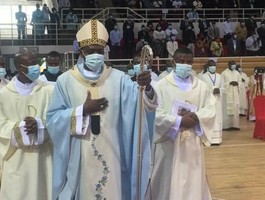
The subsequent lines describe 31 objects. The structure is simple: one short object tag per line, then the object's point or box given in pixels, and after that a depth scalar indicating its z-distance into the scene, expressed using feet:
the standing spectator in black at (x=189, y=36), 56.90
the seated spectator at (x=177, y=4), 65.77
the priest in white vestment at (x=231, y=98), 38.17
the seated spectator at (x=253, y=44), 57.93
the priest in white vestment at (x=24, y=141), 12.99
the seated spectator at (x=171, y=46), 54.65
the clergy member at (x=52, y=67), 20.86
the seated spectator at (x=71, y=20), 60.49
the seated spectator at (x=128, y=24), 56.13
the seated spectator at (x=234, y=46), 56.75
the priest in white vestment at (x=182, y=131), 14.85
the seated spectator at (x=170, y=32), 56.77
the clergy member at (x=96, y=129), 11.25
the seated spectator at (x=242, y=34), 58.85
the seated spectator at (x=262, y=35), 57.97
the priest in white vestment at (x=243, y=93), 45.04
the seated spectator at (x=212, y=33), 58.03
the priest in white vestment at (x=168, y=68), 35.01
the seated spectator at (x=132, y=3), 65.16
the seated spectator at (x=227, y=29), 60.16
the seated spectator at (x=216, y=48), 55.83
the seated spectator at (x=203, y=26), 58.54
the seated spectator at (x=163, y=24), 57.72
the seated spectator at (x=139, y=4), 65.10
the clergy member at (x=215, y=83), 31.91
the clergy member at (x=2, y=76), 23.57
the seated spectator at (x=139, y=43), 51.92
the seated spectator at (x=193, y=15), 61.80
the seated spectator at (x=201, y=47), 56.39
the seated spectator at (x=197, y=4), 65.72
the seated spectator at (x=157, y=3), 65.62
